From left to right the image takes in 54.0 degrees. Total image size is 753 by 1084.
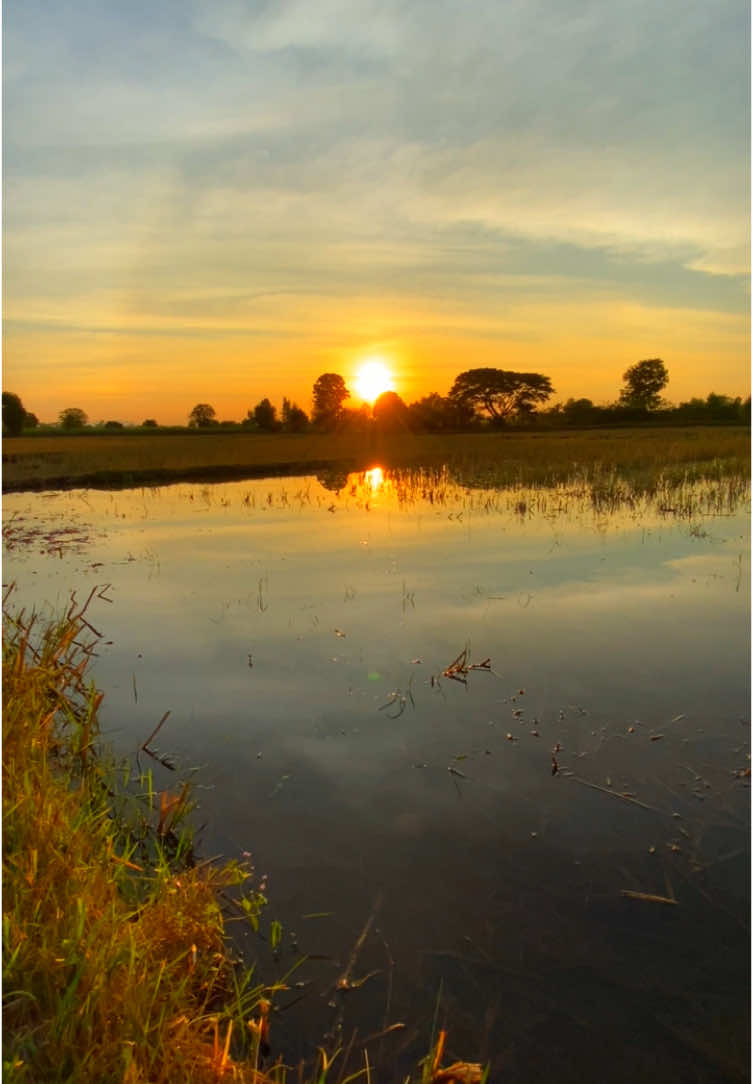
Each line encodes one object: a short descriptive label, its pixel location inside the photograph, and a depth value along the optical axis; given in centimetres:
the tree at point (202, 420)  10185
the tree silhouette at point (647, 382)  10256
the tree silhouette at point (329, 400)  7438
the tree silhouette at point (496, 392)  10088
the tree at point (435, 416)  7012
